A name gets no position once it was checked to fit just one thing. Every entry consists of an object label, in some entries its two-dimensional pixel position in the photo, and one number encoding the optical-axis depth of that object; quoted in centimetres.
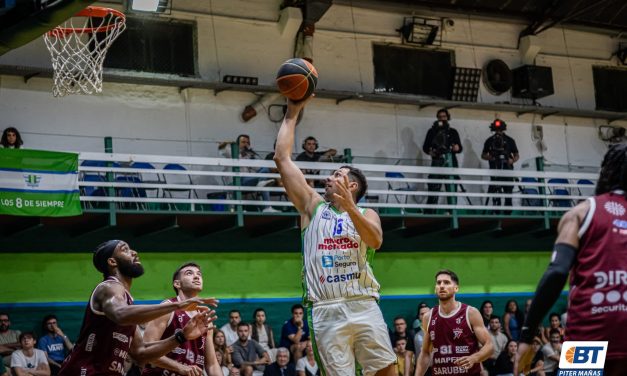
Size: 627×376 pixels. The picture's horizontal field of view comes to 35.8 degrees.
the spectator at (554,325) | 2022
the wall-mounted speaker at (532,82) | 2453
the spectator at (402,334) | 1905
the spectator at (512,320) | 2062
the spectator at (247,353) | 1717
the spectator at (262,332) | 1831
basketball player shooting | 807
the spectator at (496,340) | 1933
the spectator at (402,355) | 1812
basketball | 827
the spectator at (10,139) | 1761
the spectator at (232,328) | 1781
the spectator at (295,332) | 1792
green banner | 1598
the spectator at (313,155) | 1991
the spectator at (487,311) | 2023
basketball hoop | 1260
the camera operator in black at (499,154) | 2225
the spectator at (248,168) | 1942
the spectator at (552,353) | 1928
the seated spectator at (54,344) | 1644
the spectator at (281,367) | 1722
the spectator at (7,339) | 1620
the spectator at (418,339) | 1888
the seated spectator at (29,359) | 1558
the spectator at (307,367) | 1725
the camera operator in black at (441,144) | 2144
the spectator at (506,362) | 1902
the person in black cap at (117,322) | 768
